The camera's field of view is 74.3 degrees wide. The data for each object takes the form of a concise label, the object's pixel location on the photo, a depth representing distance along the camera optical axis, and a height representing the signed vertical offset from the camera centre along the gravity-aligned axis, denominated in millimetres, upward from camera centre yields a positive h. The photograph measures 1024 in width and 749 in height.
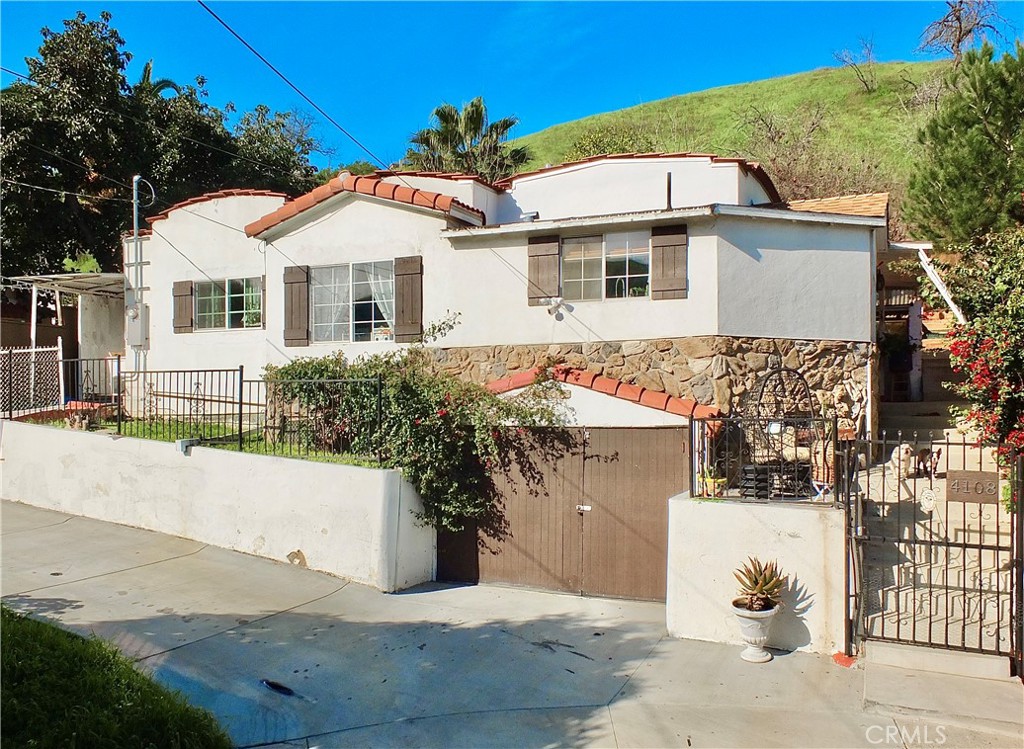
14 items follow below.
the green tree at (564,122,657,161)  25109 +8641
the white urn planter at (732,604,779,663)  6074 -2410
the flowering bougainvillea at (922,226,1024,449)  6773 +214
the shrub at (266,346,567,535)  8445 -904
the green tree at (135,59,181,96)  21250 +9095
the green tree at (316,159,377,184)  26875 +8825
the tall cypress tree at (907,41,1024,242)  12875 +4242
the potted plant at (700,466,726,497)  7035 -1253
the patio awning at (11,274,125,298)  15195 +1963
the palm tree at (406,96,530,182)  21906 +7337
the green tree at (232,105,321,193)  23078 +7438
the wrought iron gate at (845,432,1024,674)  5484 -1992
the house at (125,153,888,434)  10273 +1528
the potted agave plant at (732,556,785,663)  6102 -2203
